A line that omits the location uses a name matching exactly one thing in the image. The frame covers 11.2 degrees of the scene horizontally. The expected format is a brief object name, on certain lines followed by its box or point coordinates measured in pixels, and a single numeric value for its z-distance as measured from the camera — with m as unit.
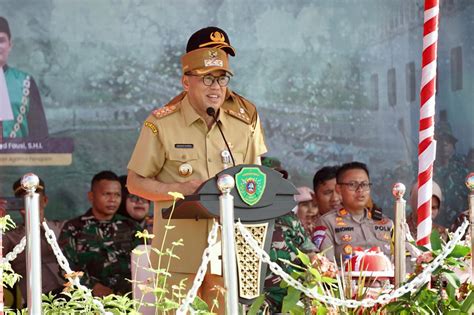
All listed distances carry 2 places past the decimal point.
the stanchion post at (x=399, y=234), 12.53
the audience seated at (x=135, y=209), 19.24
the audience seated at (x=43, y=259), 17.73
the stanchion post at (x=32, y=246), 10.01
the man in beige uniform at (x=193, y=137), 12.59
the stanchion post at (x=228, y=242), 10.68
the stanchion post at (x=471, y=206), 12.27
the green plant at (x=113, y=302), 10.70
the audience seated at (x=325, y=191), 19.39
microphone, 12.25
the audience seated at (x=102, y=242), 18.56
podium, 11.29
